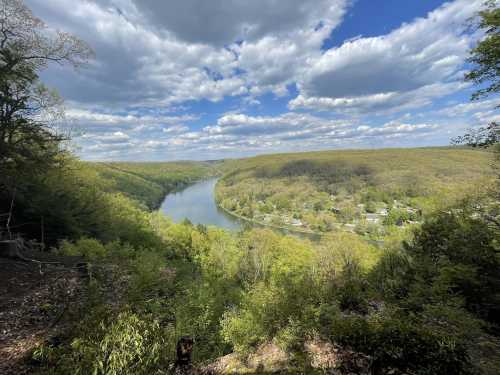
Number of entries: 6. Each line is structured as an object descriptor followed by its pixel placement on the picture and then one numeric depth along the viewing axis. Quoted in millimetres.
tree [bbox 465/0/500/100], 6827
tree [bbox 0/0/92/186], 10367
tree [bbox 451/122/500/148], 7618
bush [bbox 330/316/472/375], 3133
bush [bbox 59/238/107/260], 14127
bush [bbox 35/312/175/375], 3180
